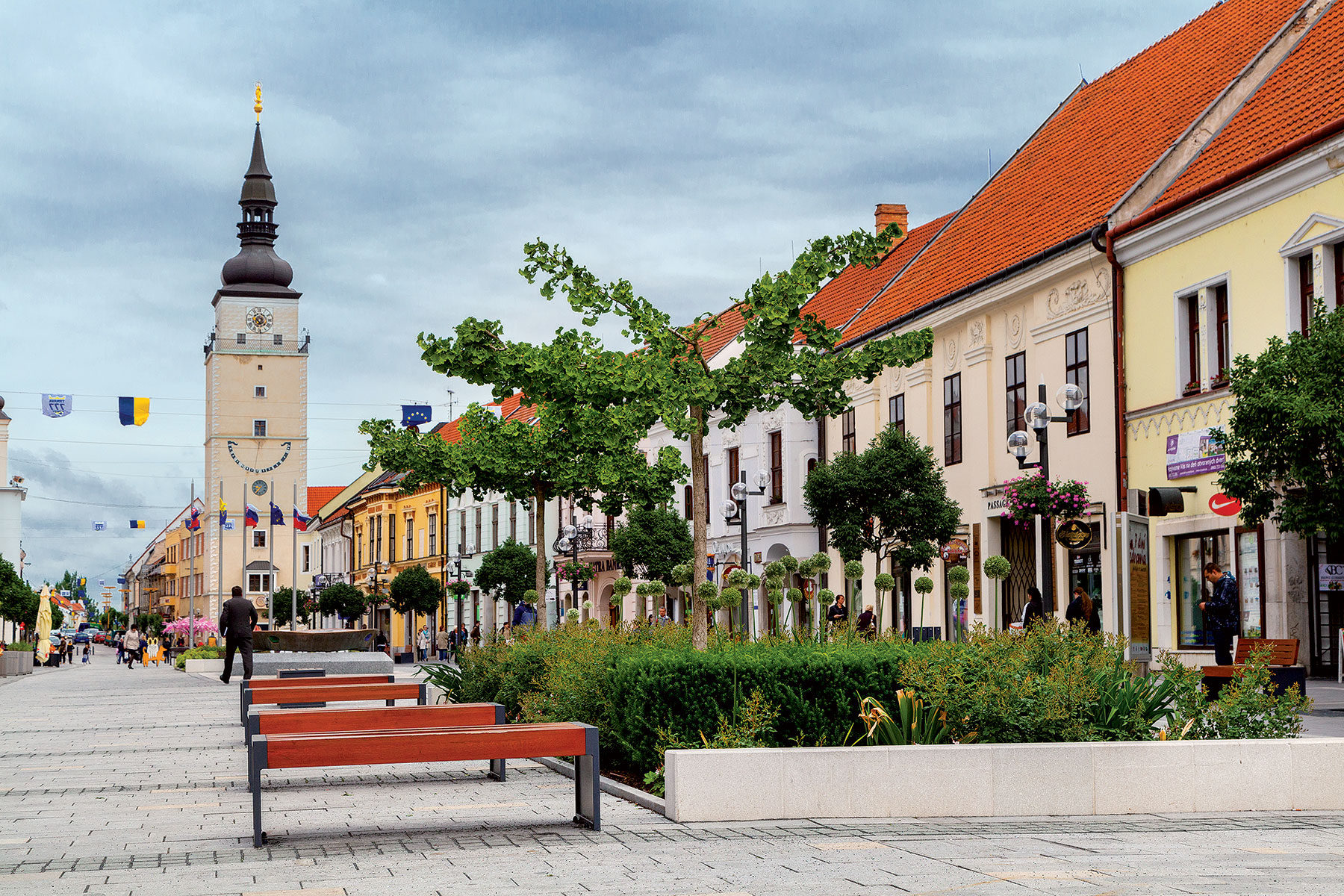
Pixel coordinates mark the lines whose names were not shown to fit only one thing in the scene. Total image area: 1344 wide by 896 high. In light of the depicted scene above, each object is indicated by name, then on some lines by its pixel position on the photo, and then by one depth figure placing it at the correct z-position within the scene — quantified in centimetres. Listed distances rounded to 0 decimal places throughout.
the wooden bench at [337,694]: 1347
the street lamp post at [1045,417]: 2156
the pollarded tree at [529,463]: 2295
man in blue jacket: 2077
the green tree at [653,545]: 4662
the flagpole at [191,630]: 6401
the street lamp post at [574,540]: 4706
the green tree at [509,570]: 5772
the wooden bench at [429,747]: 839
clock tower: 11662
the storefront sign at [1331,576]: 2230
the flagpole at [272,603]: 7531
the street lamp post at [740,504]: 3531
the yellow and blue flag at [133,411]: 4472
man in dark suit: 2402
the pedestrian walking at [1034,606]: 2300
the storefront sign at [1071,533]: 2147
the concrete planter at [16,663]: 4472
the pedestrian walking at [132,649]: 5978
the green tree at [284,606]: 9244
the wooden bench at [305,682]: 1437
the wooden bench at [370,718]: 999
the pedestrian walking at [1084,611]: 2058
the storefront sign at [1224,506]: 2245
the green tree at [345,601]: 6831
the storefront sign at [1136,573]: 2047
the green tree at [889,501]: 3050
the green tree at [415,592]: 6462
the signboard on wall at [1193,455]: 2370
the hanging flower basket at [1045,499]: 2286
